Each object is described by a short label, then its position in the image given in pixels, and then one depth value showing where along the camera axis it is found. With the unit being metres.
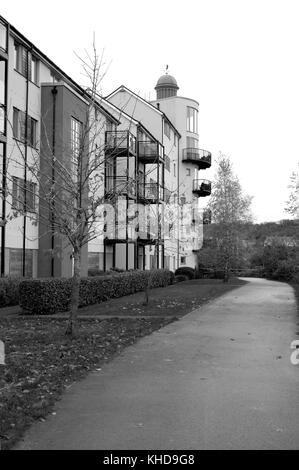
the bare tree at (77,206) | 10.69
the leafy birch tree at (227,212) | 38.97
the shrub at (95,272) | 26.15
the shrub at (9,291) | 17.64
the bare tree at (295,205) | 21.58
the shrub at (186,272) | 43.81
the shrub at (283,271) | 43.93
